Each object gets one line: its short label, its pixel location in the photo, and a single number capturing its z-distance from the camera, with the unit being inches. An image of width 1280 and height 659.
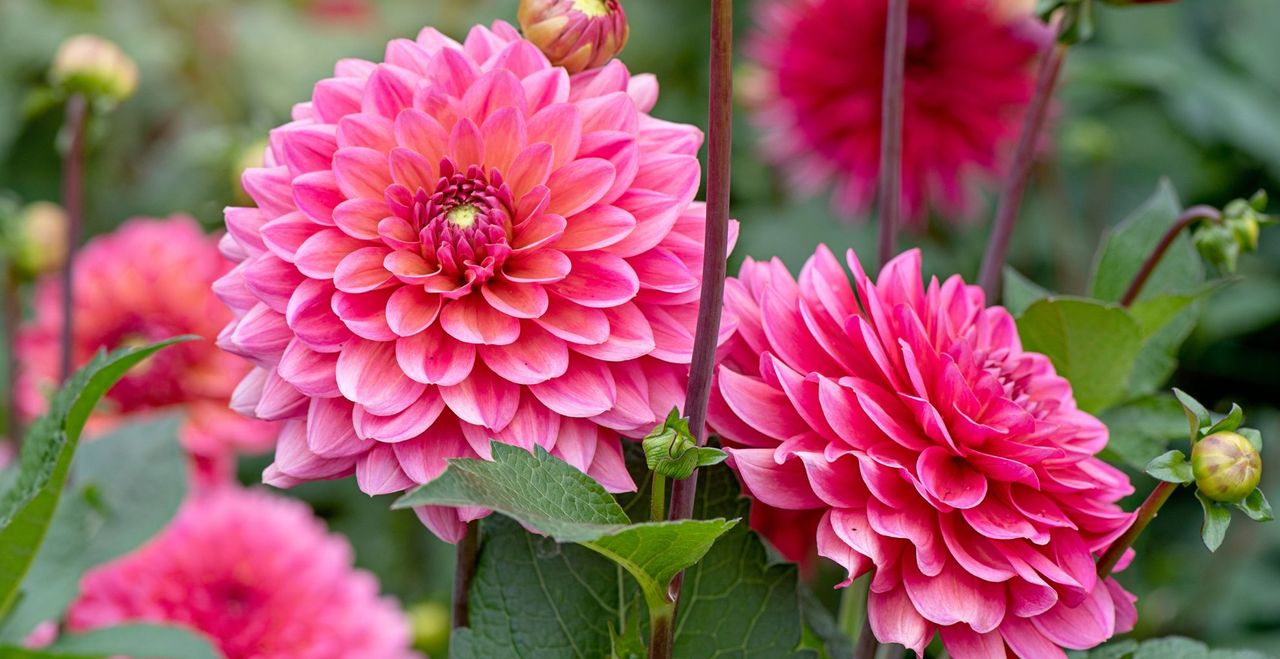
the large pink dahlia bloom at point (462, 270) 36.1
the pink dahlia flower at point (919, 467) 36.0
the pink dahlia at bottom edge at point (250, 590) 44.5
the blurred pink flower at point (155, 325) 53.6
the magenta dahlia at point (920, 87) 59.0
